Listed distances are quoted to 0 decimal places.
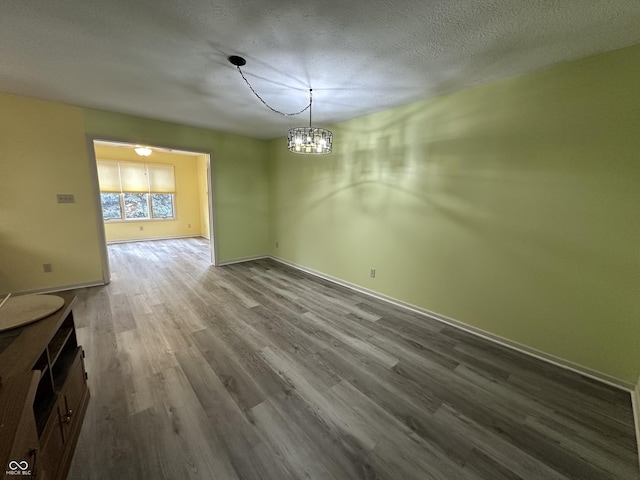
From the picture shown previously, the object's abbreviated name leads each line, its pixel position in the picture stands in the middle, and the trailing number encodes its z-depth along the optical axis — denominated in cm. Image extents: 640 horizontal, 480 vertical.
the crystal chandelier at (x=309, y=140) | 233
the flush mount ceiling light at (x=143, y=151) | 566
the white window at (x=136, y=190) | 648
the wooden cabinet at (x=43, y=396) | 73
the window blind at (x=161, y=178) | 704
